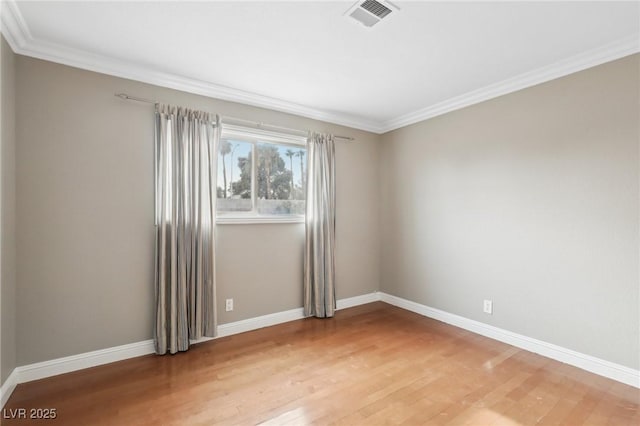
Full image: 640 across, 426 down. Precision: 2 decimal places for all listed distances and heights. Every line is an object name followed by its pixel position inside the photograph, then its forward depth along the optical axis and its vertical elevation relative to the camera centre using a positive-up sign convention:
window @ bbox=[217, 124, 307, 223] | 3.25 +0.45
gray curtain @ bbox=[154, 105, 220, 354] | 2.69 -0.12
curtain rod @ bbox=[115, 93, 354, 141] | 2.59 +1.03
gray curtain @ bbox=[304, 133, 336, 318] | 3.66 -0.21
